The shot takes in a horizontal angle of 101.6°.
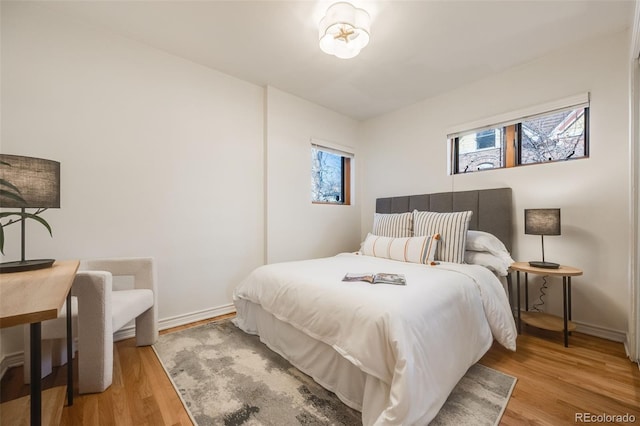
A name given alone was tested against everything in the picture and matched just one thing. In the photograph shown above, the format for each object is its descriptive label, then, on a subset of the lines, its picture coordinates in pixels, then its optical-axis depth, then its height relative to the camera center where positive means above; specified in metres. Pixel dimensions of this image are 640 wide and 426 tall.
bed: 1.18 -0.64
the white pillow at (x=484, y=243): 2.37 -0.27
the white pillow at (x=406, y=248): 2.36 -0.33
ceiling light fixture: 1.78 +1.32
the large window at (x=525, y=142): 2.43 +0.75
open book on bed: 1.64 -0.42
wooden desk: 0.66 -0.26
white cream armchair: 1.48 -0.67
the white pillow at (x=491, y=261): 2.25 -0.42
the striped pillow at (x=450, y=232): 2.35 -0.17
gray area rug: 1.32 -1.03
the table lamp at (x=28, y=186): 1.25 +0.14
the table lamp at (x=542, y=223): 2.15 -0.08
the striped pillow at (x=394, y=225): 2.77 -0.13
